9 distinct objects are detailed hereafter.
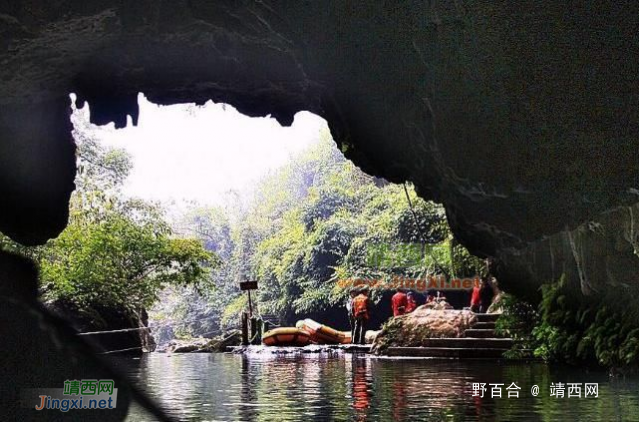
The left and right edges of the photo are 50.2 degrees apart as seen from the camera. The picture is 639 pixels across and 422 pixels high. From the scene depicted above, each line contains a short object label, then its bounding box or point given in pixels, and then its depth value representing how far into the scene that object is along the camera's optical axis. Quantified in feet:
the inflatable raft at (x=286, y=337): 67.41
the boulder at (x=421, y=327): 45.75
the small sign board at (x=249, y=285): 64.95
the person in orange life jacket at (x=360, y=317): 59.93
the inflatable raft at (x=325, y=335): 69.00
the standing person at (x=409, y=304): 58.49
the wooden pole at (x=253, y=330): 70.33
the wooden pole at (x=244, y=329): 68.64
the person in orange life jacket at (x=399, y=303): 56.90
